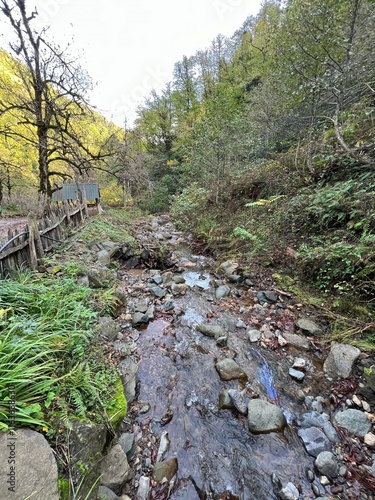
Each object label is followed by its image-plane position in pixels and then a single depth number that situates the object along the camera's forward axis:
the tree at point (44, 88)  6.33
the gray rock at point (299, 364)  2.69
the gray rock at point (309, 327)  3.12
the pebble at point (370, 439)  1.84
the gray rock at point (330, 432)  1.93
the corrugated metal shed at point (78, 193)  11.42
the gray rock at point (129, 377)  2.37
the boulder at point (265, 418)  2.08
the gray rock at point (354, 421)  1.95
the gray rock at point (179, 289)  4.58
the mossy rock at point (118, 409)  1.91
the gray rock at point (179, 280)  4.97
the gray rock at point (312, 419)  2.05
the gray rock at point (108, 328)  2.94
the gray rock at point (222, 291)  4.42
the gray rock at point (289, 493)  1.59
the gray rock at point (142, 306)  3.92
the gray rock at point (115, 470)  1.57
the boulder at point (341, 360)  2.47
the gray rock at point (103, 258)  5.22
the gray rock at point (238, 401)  2.25
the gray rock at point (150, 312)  3.81
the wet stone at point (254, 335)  3.20
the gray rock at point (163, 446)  1.89
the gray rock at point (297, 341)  2.98
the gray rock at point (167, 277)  5.04
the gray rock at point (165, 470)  1.74
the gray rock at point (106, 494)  1.44
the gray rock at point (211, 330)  3.34
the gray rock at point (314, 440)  1.86
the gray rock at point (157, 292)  4.46
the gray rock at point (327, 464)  1.71
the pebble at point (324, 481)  1.67
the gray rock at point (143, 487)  1.62
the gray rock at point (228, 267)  5.04
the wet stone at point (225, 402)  2.31
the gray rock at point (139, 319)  3.60
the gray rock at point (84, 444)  1.47
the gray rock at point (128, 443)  1.85
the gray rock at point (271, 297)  3.95
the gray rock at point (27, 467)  1.15
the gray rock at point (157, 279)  5.01
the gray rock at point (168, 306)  4.05
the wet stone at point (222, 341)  3.17
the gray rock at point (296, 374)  2.57
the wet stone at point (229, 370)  2.65
